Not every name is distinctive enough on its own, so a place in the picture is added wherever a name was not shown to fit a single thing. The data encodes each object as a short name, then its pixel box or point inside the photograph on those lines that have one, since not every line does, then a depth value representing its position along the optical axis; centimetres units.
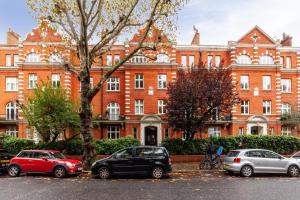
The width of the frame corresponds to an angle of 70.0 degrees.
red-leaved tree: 1712
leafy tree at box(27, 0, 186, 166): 1368
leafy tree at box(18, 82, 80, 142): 1664
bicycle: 1493
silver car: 1233
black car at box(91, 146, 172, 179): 1184
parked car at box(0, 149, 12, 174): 1318
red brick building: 2475
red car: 1234
